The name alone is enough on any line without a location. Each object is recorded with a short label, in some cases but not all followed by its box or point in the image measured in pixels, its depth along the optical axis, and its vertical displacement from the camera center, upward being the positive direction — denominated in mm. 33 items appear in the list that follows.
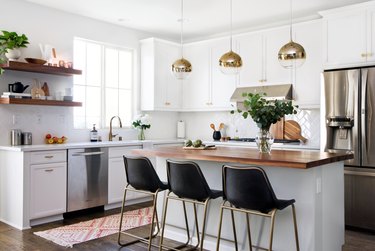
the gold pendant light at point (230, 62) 3898 +699
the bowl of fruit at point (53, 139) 4932 -180
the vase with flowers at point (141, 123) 5996 +55
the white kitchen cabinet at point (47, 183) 4273 -700
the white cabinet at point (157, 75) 6164 +888
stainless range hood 5242 +535
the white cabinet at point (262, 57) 5441 +1092
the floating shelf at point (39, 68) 4422 +752
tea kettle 4555 +497
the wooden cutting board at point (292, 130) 5504 -53
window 5559 +702
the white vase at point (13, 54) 4442 +893
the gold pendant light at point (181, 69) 4188 +676
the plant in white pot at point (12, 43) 4371 +1016
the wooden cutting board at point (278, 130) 5617 -54
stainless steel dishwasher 4669 -697
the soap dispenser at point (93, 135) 5463 -134
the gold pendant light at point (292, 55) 3465 +693
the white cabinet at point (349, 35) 4367 +1141
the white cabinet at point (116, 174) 5152 -696
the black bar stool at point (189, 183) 3010 -492
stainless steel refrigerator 4215 -54
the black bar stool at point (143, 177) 3410 -489
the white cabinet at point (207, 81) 6121 +802
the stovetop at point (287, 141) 5355 -216
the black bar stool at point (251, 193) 2607 -496
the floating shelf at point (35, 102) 4402 +316
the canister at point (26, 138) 4672 -155
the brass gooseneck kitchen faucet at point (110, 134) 5745 -132
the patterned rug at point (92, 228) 3859 -1201
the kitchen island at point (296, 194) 2879 -573
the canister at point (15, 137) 4582 -140
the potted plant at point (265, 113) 3340 +126
